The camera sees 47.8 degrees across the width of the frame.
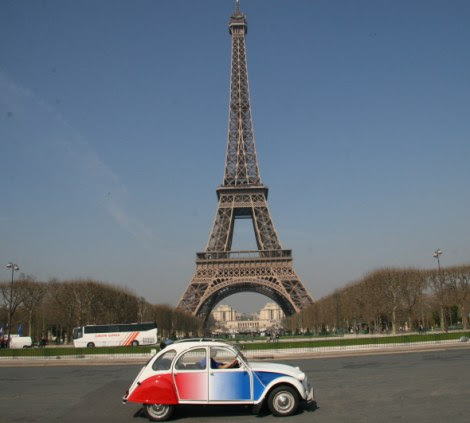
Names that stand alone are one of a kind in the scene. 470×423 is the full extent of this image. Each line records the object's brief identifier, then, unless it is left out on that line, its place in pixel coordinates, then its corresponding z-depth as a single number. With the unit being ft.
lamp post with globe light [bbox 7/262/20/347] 152.11
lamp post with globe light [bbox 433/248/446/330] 156.97
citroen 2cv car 37.63
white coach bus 181.06
